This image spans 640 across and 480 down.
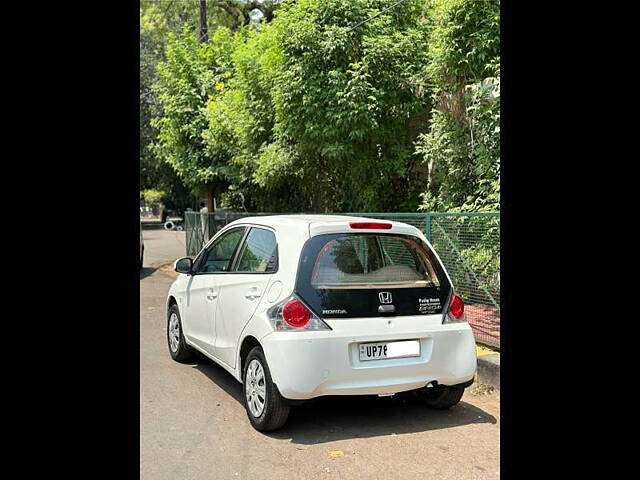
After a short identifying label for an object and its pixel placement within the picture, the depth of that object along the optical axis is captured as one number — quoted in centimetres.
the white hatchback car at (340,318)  410
